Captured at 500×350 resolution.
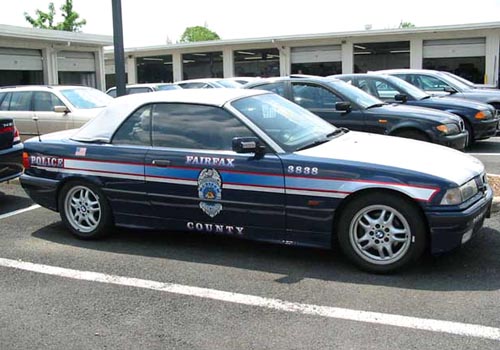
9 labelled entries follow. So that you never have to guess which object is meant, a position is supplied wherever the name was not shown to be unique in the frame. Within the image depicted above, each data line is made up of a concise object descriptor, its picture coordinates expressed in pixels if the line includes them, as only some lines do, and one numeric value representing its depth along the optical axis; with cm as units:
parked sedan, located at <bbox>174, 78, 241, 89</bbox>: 1888
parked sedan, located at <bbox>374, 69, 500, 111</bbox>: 1345
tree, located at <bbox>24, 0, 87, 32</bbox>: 5503
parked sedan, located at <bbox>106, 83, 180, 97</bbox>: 1644
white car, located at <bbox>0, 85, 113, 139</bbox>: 1148
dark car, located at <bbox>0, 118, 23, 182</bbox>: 752
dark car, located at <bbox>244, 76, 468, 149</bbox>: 898
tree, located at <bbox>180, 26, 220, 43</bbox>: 10838
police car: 450
